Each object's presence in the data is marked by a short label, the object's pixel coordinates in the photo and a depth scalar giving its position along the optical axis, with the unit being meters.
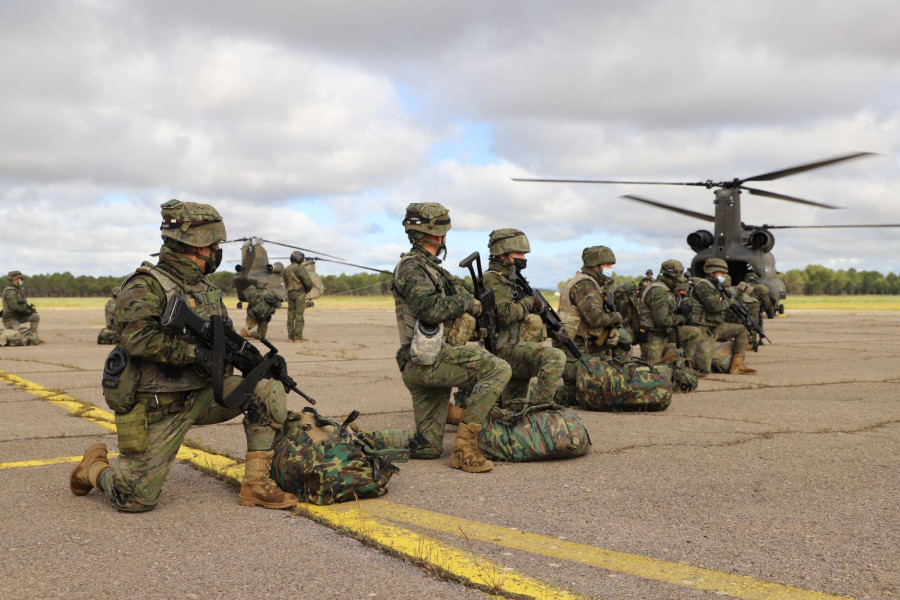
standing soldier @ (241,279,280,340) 15.95
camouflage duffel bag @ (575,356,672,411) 7.41
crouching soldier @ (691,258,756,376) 10.73
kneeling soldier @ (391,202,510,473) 4.98
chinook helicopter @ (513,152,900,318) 18.39
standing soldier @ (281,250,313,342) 17.25
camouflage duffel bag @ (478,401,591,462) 5.23
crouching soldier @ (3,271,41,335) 15.76
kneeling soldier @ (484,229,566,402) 6.19
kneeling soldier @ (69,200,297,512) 3.90
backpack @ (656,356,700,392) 8.99
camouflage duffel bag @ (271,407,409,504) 4.16
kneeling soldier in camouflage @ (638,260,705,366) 9.59
